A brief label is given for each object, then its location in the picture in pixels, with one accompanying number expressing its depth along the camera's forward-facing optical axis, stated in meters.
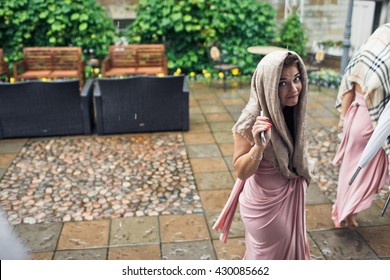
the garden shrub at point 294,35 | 11.10
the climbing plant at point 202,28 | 10.82
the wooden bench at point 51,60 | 9.52
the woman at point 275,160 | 2.35
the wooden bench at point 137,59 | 9.68
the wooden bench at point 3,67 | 9.27
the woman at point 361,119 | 3.67
